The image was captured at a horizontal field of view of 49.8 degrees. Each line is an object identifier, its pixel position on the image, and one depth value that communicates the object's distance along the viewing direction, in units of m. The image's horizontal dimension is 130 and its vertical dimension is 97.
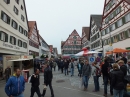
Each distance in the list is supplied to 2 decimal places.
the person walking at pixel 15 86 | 4.61
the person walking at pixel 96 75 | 8.47
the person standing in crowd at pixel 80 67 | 14.74
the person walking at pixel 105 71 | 7.23
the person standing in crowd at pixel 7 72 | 13.94
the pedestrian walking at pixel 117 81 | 4.97
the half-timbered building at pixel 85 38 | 57.47
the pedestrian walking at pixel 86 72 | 8.72
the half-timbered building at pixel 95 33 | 40.94
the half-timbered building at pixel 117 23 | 24.56
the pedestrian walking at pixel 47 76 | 7.39
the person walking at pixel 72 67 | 15.89
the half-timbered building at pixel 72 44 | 69.25
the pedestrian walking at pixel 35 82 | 6.48
